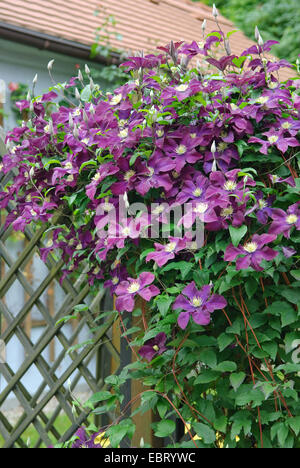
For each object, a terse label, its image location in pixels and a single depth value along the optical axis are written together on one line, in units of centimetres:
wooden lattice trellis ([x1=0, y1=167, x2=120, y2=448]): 206
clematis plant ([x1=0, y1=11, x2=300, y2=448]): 134
